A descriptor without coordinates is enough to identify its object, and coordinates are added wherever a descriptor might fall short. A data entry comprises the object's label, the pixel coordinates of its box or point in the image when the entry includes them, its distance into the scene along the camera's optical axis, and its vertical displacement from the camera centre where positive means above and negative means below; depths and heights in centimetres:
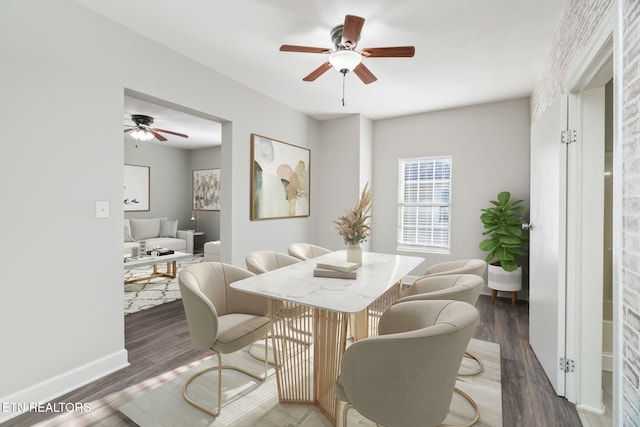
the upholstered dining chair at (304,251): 309 -40
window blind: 466 +17
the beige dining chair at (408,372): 113 -60
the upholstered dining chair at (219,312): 177 -66
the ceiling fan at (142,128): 480 +137
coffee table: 418 -70
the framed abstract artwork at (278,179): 373 +46
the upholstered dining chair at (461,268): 227 -41
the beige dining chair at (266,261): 246 -42
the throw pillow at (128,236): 612 -48
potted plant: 379 -33
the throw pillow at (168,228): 691 -36
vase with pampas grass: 232 -12
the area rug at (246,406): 176 -119
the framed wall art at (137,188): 667 +53
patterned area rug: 377 -111
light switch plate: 224 +2
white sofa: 630 -48
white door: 199 -18
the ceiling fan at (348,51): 210 +120
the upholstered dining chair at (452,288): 177 -46
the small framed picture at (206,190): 759 +57
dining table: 157 -44
